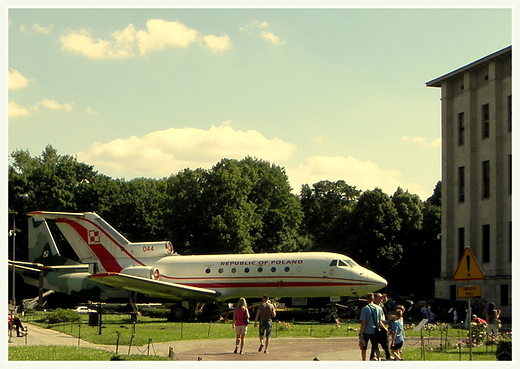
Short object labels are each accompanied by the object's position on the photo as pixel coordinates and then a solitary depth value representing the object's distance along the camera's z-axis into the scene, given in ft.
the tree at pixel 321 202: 309.83
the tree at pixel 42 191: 227.61
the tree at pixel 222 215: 211.00
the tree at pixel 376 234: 208.95
